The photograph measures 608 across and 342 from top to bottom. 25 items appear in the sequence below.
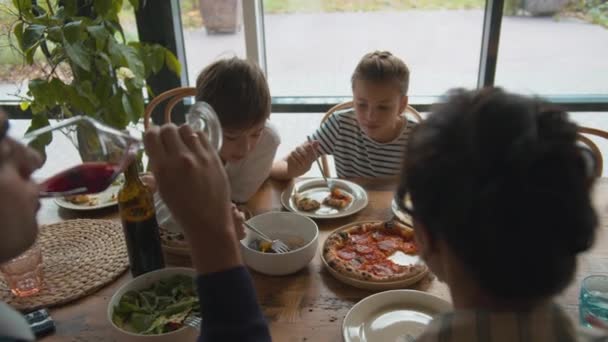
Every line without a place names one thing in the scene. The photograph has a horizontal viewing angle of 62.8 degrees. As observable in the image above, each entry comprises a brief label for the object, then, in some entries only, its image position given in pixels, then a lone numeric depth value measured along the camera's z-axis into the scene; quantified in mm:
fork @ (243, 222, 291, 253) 1167
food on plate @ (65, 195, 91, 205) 1496
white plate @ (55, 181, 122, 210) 1462
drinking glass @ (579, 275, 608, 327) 933
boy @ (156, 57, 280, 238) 1405
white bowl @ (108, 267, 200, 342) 875
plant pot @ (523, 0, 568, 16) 2570
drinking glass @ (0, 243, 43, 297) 1082
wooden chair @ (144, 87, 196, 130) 1954
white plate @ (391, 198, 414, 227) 1332
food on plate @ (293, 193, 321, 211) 1467
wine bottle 1069
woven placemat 1080
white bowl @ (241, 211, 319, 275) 1097
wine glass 806
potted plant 1976
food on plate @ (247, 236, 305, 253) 1170
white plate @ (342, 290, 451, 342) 956
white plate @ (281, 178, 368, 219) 1428
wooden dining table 967
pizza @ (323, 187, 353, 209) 1485
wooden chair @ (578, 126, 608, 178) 1630
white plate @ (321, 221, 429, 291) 1066
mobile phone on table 974
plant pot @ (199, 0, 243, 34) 2693
